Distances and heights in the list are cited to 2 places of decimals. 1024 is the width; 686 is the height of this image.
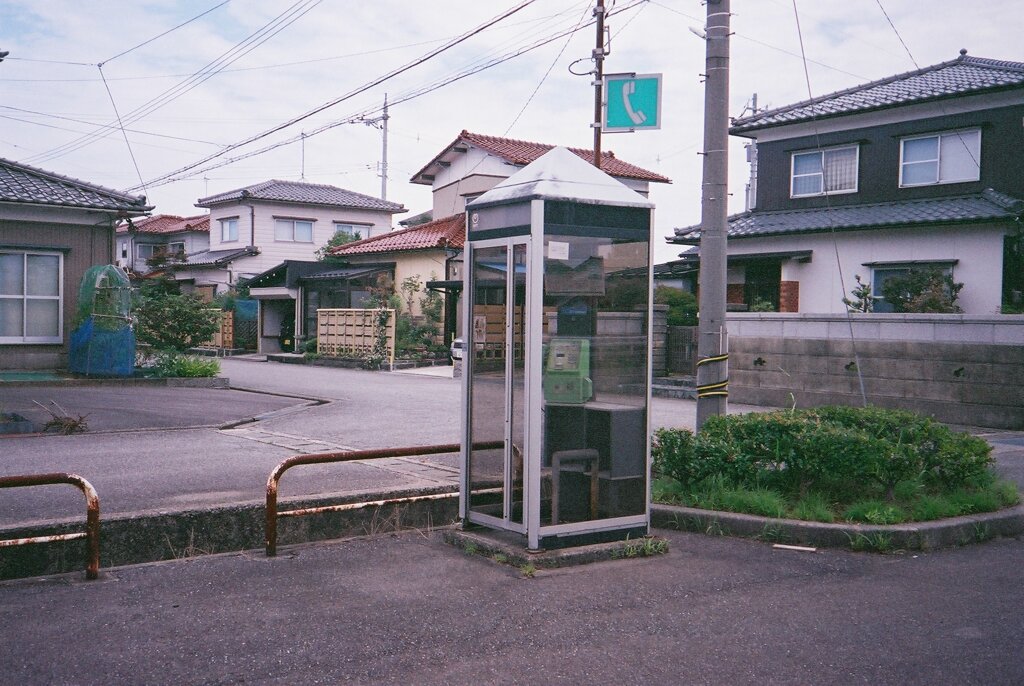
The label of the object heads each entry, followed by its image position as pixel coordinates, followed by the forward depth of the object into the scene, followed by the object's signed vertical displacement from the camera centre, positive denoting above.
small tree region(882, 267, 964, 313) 18.02 +0.96
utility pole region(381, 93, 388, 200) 47.41 +8.56
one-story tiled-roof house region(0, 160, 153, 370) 16.45 +1.34
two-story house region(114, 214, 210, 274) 44.12 +4.53
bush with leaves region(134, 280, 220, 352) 18.27 +0.04
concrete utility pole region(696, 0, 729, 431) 7.67 +1.05
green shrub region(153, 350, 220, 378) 17.19 -0.86
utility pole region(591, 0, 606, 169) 16.94 +5.23
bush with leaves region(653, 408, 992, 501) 6.68 -0.99
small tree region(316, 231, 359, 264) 38.19 +3.80
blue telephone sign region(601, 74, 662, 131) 12.73 +3.39
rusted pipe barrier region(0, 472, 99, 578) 5.05 -1.19
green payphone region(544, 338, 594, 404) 6.19 -0.32
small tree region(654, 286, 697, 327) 19.67 +0.57
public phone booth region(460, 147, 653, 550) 6.01 -0.17
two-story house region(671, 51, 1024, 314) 19.17 +3.55
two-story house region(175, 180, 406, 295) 38.25 +4.51
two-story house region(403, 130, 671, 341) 28.11 +5.95
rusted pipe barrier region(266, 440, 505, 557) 5.94 -0.97
